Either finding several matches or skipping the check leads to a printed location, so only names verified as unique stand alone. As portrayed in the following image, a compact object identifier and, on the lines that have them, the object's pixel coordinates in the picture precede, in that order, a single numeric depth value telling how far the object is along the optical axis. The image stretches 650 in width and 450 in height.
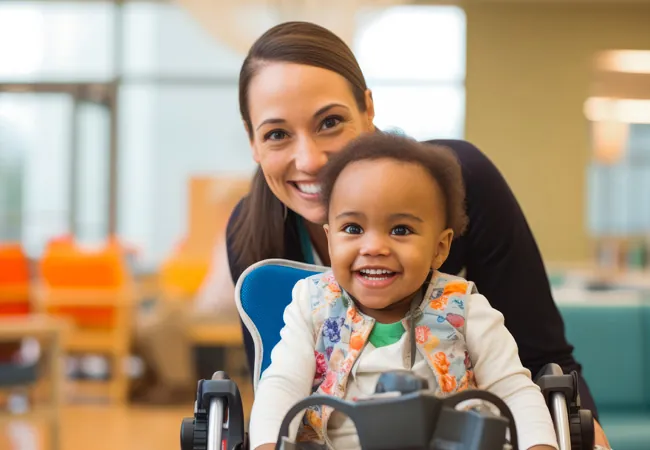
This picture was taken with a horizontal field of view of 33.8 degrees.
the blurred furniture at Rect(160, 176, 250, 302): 8.27
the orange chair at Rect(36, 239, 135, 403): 7.67
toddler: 1.37
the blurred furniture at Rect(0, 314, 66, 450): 4.74
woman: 1.71
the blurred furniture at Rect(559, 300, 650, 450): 3.52
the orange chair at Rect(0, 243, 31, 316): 6.52
